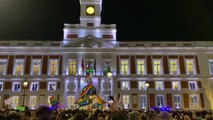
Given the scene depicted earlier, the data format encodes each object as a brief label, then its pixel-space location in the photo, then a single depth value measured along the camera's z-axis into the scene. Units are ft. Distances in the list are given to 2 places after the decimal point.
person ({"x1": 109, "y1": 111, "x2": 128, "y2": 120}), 18.40
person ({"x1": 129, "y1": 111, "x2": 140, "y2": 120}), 23.33
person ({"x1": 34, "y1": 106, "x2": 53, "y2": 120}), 17.30
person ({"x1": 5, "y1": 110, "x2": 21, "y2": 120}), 23.85
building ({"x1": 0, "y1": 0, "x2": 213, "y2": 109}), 147.43
